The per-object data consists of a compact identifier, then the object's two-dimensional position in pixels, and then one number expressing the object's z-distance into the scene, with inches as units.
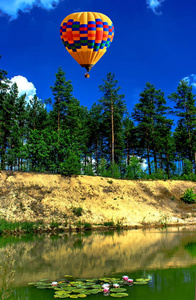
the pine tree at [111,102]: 2055.9
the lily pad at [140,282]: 382.0
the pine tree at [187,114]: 2174.0
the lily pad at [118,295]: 326.6
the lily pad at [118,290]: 344.8
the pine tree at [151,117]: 2175.2
